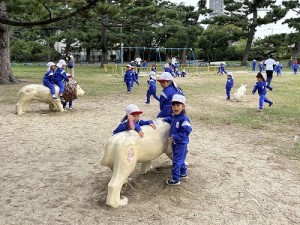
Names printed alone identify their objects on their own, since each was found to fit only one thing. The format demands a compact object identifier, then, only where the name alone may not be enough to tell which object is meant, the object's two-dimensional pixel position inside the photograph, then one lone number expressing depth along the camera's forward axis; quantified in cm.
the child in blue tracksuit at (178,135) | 337
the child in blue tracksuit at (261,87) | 764
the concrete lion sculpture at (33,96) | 707
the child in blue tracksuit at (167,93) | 407
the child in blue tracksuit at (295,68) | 2134
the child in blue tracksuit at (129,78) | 1051
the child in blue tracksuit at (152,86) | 857
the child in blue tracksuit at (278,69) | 1992
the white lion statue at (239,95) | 934
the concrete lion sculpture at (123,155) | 303
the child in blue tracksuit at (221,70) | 1987
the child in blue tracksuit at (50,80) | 698
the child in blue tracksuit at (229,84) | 945
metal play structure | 3504
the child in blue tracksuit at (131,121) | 324
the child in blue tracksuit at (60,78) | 710
